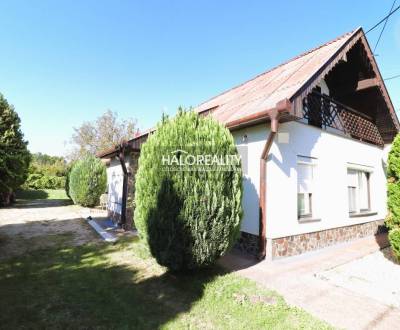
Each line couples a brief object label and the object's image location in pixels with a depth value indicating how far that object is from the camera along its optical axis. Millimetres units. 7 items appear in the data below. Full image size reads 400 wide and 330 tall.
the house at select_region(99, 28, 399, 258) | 6965
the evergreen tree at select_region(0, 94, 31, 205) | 19031
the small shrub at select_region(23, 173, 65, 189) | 33969
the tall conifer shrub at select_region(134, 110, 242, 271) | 5055
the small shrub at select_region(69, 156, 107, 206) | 19719
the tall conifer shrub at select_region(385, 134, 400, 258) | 6906
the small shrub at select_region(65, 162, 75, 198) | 26083
